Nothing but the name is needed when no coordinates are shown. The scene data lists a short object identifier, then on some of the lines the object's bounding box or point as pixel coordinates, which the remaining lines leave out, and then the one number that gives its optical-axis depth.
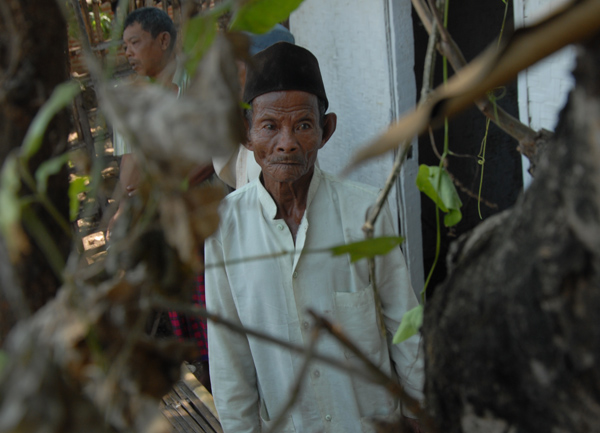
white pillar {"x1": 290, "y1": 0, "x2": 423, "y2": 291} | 2.54
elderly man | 1.64
